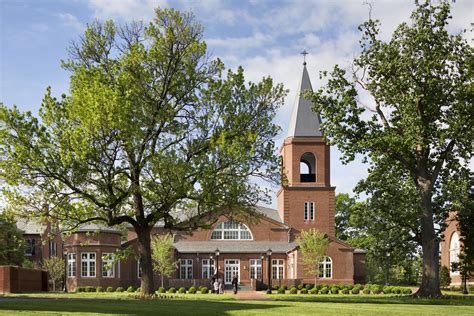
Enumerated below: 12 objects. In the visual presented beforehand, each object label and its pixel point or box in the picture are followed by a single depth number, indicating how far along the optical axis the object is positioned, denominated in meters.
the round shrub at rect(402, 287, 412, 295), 54.65
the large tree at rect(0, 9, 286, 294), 30.02
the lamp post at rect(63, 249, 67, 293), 63.94
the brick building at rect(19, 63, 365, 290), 64.44
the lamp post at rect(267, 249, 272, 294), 50.83
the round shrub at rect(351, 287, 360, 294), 54.77
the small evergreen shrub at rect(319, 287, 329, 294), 55.37
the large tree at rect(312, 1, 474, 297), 35.50
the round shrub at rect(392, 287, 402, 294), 55.11
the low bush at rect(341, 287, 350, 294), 55.66
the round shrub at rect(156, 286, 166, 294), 52.13
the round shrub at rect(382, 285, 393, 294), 55.88
